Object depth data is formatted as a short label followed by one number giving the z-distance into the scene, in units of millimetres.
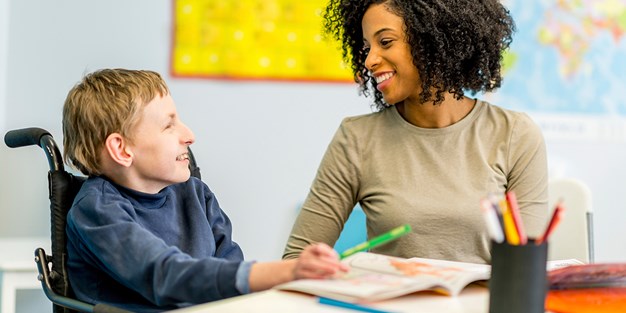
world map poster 2945
